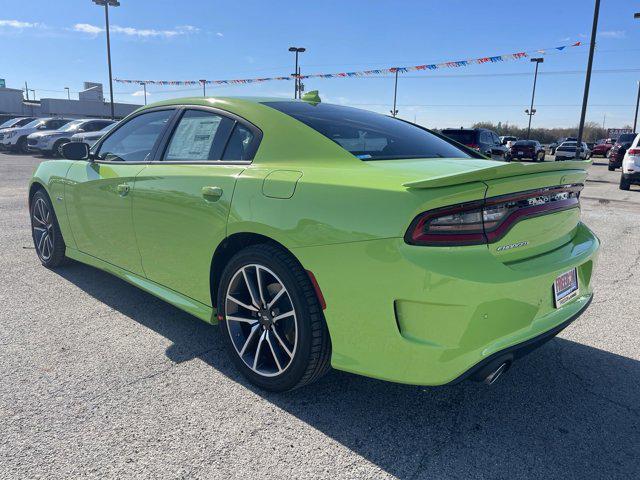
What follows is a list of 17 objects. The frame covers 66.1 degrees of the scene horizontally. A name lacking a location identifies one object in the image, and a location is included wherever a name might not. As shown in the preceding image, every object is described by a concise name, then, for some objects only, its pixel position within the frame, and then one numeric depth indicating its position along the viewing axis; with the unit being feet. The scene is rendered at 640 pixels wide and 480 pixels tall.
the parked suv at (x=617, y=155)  68.69
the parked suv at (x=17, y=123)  82.83
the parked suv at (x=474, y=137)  54.03
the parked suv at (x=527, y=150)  99.04
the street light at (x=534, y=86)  154.01
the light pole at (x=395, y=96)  176.00
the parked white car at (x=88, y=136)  58.80
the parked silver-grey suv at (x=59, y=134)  63.41
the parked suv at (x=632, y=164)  40.57
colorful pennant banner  63.82
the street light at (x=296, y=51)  106.73
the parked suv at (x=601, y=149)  126.52
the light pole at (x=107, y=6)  84.28
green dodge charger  6.42
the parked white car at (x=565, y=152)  99.60
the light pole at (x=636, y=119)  143.33
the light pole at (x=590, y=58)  53.67
